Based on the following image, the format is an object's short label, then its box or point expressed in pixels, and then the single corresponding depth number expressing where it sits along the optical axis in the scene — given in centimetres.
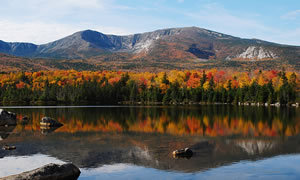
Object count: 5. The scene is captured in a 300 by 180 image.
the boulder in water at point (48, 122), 3994
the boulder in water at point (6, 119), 4292
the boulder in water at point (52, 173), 1580
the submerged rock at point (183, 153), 2300
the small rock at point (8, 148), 2531
